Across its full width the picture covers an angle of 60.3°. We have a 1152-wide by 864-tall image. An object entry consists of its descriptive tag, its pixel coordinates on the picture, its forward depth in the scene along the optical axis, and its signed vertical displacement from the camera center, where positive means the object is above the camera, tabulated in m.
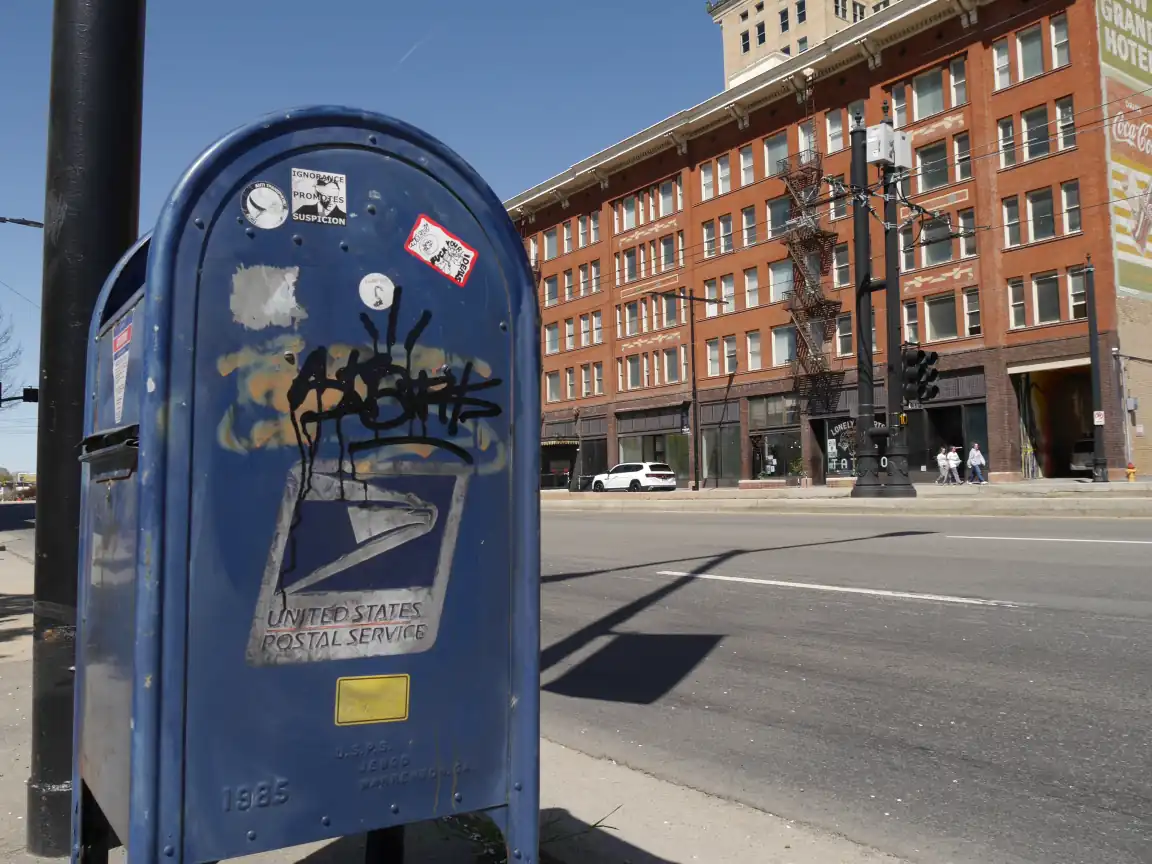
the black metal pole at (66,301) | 3.30 +0.68
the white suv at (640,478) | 44.84 +0.62
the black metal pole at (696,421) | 45.81 +3.25
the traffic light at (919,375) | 20.14 +2.22
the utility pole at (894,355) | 21.84 +2.84
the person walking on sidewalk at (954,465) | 34.47 +0.65
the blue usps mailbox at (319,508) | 2.07 -0.02
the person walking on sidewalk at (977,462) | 33.31 +0.71
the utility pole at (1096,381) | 30.48 +3.03
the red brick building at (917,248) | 33.34 +9.44
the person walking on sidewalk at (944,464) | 35.06 +0.69
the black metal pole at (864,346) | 22.48 +3.23
